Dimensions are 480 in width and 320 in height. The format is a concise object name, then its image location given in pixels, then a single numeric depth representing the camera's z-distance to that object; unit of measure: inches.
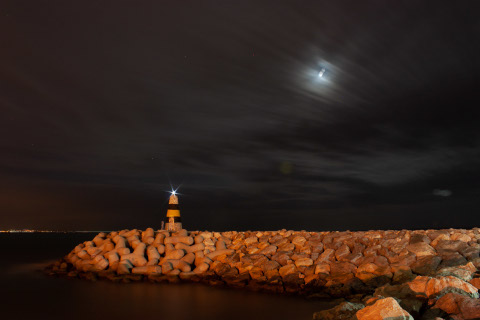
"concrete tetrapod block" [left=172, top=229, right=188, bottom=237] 723.4
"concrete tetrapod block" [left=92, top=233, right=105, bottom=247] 775.1
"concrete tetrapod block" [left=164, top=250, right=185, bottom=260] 652.1
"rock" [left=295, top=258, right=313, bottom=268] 536.1
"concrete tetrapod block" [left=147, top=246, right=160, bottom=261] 657.0
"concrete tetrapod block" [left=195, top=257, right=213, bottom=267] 632.4
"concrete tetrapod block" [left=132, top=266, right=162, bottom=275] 622.3
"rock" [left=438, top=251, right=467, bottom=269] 454.7
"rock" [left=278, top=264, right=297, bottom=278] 535.5
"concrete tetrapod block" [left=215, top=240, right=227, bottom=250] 673.2
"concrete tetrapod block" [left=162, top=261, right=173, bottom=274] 622.3
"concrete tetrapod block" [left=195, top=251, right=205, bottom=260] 651.3
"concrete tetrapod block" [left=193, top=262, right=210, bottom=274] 615.5
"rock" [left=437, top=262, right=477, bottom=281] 369.1
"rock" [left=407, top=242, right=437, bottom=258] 486.2
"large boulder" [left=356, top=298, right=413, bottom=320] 245.6
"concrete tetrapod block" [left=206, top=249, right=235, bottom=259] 645.4
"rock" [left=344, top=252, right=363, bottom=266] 513.1
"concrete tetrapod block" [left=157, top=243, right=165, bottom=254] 677.9
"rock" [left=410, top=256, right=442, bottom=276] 452.1
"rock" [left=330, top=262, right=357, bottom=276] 498.0
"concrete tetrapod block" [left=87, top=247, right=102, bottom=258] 727.1
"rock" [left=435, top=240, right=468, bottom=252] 489.4
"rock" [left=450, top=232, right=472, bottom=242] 511.4
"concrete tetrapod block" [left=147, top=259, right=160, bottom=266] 644.7
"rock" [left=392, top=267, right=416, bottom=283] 448.1
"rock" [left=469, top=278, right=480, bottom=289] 327.3
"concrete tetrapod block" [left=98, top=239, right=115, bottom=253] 703.1
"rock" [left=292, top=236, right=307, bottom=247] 596.9
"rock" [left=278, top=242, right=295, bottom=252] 590.7
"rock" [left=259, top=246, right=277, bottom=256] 596.2
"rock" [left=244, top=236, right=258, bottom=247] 665.6
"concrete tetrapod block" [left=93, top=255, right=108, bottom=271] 667.7
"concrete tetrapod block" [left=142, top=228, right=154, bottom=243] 727.5
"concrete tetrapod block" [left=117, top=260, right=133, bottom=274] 636.7
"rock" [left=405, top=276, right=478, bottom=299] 298.2
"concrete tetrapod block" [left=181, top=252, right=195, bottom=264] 645.9
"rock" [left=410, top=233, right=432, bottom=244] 522.1
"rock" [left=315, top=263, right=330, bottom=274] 508.7
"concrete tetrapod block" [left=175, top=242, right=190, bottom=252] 670.4
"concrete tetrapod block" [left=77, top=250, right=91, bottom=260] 737.0
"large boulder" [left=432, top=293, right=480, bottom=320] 257.4
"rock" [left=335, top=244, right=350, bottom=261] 531.3
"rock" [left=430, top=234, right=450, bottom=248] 518.3
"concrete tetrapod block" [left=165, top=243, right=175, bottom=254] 677.7
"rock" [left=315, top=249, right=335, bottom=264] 535.8
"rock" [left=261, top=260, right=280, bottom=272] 551.2
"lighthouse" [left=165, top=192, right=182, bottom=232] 909.8
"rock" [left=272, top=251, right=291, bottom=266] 560.5
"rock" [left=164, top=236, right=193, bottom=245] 696.4
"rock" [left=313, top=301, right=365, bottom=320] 312.1
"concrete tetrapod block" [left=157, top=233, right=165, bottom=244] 707.7
